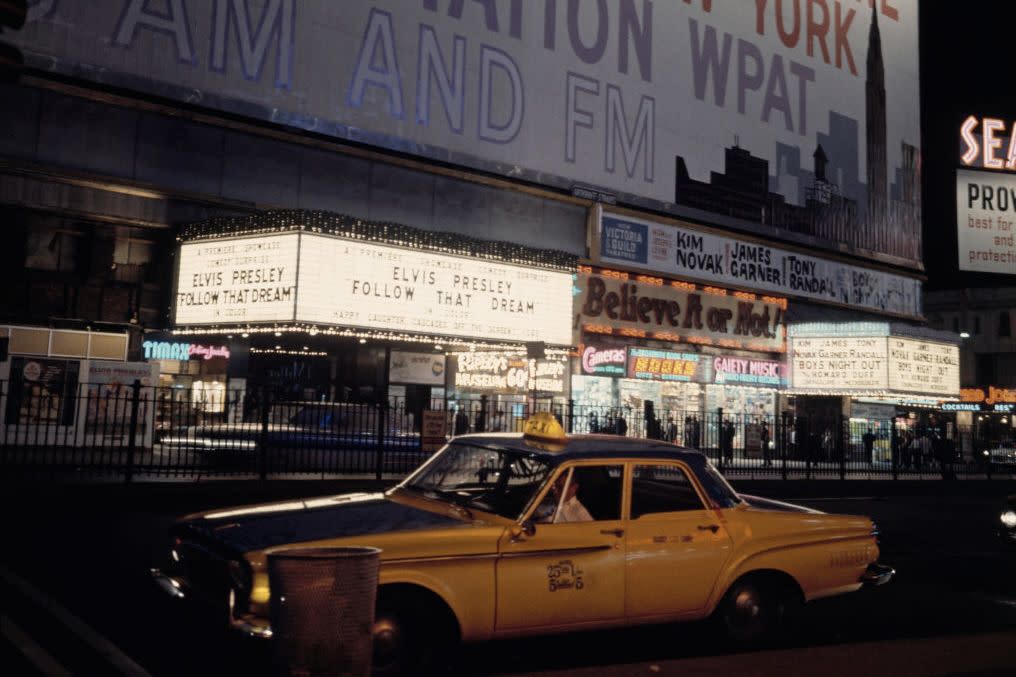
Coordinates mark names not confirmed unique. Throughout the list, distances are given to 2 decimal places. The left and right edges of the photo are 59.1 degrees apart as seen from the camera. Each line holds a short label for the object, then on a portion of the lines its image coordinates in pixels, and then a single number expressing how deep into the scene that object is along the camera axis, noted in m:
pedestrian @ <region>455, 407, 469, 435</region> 20.18
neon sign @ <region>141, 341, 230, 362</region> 22.58
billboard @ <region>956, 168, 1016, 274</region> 37.19
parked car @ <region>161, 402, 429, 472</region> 15.11
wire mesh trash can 4.24
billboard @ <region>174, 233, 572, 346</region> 18.59
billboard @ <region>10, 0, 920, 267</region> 19.66
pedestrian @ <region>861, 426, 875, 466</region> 24.44
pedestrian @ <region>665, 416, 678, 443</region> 21.61
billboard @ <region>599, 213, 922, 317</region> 27.16
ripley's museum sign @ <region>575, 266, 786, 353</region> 27.17
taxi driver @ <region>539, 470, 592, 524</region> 6.08
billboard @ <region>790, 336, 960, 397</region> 30.27
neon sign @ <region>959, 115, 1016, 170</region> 37.97
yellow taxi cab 5.39
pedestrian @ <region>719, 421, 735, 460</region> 21.39
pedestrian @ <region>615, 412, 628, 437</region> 22.36
